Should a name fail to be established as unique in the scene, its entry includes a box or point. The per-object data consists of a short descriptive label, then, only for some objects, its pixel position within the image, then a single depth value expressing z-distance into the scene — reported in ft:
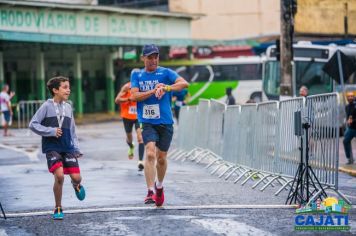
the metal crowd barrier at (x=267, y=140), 38.29
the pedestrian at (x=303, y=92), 75.00
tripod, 36.04
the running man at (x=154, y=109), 36.52
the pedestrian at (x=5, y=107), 108.47
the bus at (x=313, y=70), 105.60
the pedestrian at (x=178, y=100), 104.99
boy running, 34.22
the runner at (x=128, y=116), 55.62
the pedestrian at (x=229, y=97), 103.13
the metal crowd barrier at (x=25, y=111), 120.07
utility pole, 78.23
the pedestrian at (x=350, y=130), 64.59
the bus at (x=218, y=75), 164.66
